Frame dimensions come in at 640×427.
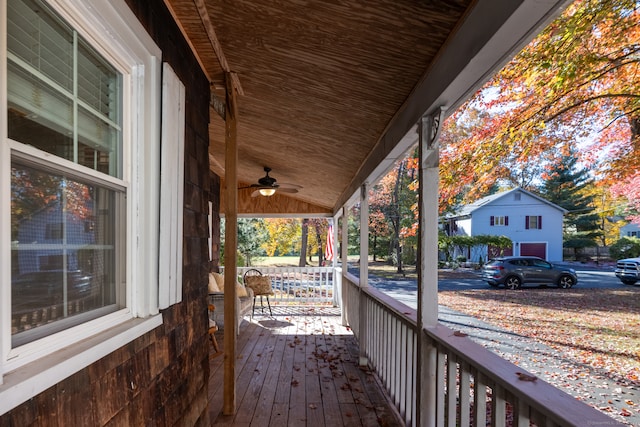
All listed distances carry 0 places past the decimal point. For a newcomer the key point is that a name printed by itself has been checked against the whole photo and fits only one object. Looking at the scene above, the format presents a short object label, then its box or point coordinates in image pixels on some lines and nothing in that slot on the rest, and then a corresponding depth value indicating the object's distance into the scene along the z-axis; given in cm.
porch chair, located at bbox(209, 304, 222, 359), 401
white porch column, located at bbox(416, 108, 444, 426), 178
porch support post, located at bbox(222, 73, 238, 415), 263
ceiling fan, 504
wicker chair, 655
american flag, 847
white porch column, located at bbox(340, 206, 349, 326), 577
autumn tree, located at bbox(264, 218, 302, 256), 1712
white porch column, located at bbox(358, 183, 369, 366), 384
